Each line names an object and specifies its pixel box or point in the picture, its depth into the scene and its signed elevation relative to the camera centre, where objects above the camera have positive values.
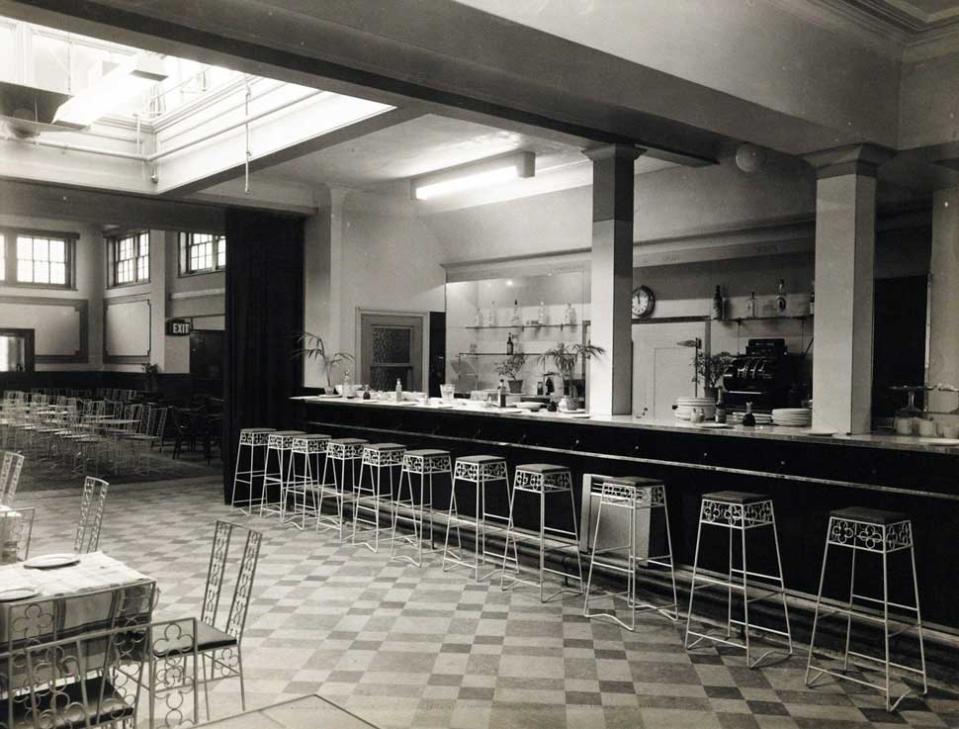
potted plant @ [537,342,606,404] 10.12 -0.14
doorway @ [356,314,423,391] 10.62 -0.06
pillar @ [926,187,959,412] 6.86 +0.47
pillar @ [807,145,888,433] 5.85 +0.45
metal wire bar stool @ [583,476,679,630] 5.50 -1.23
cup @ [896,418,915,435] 5.54 -0.50
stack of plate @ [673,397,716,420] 6.32 -0.43
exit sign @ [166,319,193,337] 17.97 +0.37
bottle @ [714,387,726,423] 6.06 -0.48
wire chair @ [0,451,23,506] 6.01 -1.03
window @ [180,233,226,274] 16.59 +1.89
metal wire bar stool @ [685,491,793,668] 4.96 -1.36
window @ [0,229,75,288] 19.30 +2.01
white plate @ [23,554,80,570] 3.55 -0.95
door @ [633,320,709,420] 9.46 -0.18
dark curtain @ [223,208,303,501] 9.84 +0.28
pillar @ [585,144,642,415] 7.01 +0.60
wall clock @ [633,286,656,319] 9.82 +0.56
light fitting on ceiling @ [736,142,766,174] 6.71 +1.57
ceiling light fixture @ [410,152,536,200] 8.17 +1.79
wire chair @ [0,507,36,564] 4.56 -1.07
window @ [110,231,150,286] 19.19 +2.03
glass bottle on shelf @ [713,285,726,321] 9.02 +0.49
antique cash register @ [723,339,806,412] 8.14 -0.27
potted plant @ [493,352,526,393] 11.32 -0.27
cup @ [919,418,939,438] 5.38 -0.50
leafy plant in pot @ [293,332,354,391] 10.09 -0.10
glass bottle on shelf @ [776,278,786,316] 8.47 +0.52
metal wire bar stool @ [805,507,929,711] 4.41 -1.40
